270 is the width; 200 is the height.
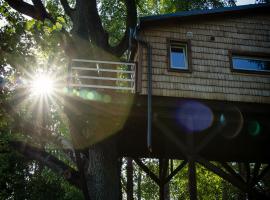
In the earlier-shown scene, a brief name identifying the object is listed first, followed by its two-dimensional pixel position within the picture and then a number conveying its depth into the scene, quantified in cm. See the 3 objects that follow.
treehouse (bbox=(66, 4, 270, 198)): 1118
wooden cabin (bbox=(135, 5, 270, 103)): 1184
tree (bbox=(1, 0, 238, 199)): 1009
